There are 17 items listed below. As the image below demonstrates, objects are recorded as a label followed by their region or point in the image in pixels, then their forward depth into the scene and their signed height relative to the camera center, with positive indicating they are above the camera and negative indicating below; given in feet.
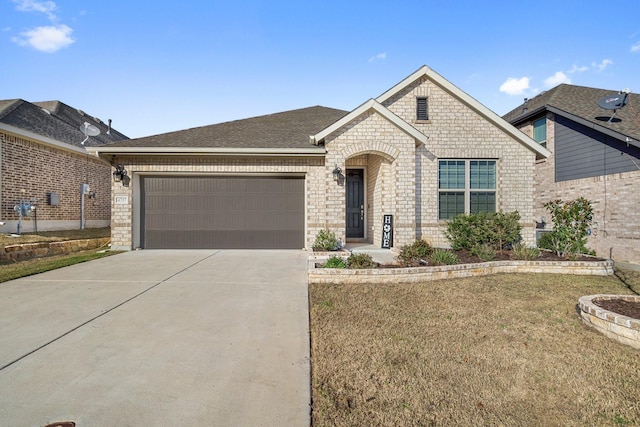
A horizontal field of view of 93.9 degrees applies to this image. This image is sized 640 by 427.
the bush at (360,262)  20.21 -3.42
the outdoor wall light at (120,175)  30.83 +3.80
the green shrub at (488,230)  26.66 -1.65
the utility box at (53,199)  38.32 +1.66
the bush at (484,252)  23.86 -3.29
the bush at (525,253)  23.91 -3.37
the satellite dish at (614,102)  31.86 +11.95
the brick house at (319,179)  30.27 +3.61
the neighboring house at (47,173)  34.09 +5.09
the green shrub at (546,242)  27.84 -2.89
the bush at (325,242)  27.58 -2.84
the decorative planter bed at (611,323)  11.33 -4.51
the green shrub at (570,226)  23.43 -1.15
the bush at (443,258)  21.91 -3.46
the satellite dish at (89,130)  39.98 +11.13
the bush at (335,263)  19.97 -3.47
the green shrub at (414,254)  21.88 -3.23
